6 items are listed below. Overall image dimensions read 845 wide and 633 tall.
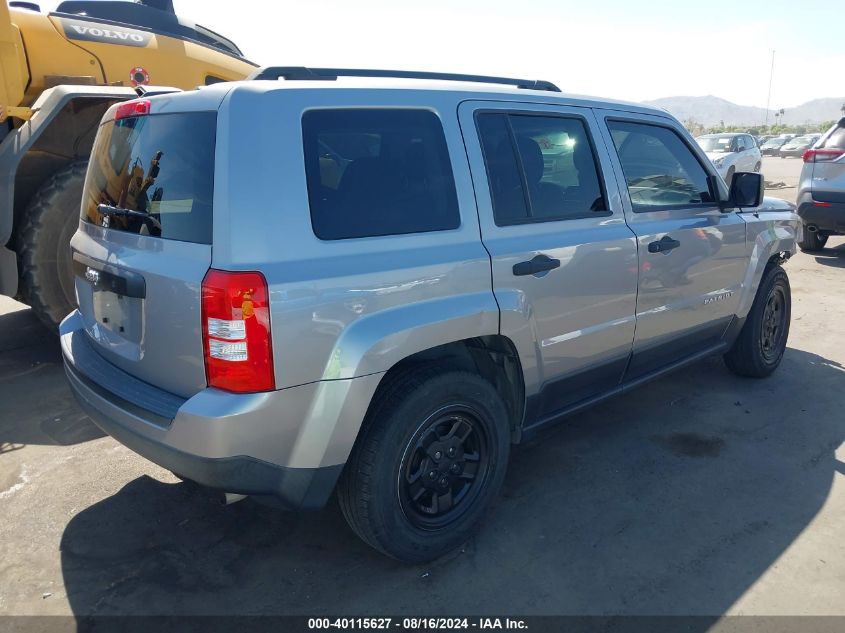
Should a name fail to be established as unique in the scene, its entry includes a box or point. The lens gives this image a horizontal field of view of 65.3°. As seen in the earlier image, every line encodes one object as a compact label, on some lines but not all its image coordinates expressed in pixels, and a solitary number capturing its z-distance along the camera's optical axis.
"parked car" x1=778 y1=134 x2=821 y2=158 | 40.50
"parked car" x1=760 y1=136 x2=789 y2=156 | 43.28
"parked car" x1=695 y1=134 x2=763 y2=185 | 17.69
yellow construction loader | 4.83
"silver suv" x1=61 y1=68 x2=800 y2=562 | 2.26
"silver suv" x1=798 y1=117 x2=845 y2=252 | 8.72
